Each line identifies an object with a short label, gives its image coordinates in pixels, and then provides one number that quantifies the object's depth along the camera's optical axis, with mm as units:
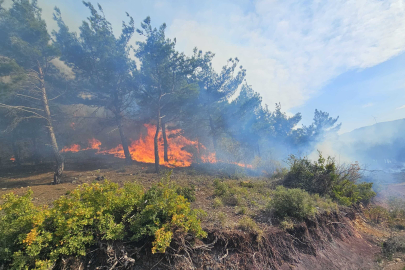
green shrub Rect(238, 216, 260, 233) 5982
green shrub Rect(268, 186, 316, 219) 7250
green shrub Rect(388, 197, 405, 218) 11570
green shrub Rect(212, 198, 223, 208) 8275
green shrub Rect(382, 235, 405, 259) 7574
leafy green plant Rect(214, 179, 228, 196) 10047
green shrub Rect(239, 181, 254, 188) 12469
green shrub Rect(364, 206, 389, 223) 11164
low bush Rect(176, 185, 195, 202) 8781
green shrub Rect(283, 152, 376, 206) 10703
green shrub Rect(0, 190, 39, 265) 3803
